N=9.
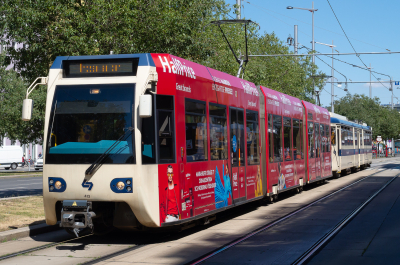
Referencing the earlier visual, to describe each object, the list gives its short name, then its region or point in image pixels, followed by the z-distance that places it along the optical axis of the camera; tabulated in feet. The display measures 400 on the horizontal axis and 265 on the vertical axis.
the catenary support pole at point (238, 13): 94.55
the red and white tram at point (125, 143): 28.94
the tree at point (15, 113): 137.18
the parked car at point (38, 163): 161.66
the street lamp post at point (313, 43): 151.45
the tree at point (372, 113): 271.43
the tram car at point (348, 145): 93.35
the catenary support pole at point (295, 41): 151.24
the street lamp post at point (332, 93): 187.76
